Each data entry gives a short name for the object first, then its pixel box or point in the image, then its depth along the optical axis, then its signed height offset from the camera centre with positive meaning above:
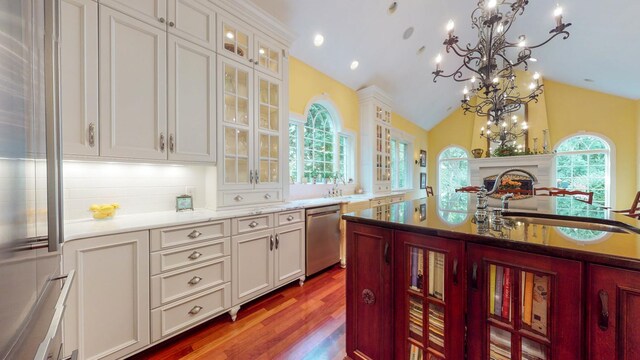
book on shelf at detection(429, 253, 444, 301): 1.09 -0.46
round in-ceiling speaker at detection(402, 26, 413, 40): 3.91 +2.42
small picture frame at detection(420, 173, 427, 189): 7.77 -0.07
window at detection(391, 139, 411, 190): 6.47 +0.38
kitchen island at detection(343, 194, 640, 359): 0.75 -0.43
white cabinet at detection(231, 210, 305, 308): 2.11 -0.78
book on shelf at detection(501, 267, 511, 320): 0.92 -0.45
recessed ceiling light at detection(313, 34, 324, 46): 3.20 +1.89
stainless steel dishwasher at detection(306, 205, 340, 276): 2.82 -0.74
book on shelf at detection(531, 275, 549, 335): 0.84 -0.46
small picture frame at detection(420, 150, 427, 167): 7.80 +0.66
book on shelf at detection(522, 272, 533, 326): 0.88 -0.45
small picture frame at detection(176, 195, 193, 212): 2.18 -0.22
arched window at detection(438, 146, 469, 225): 7.71 +0.29
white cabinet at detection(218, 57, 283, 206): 2.27 +0.46
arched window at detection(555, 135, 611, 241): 5.79 +0.29
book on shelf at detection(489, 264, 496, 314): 0.95 -0.44
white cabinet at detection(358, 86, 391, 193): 4.62 +0.83
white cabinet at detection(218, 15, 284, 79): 2.24 +1.36
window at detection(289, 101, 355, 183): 3.56 +0.51
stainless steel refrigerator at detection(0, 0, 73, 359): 0.49 -0.01
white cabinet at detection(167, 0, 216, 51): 1.91 +1.33
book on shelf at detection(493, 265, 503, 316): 0.94 -0.46
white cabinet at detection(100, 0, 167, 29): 1.65 +1.24
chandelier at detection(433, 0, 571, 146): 2.05 +1.31
